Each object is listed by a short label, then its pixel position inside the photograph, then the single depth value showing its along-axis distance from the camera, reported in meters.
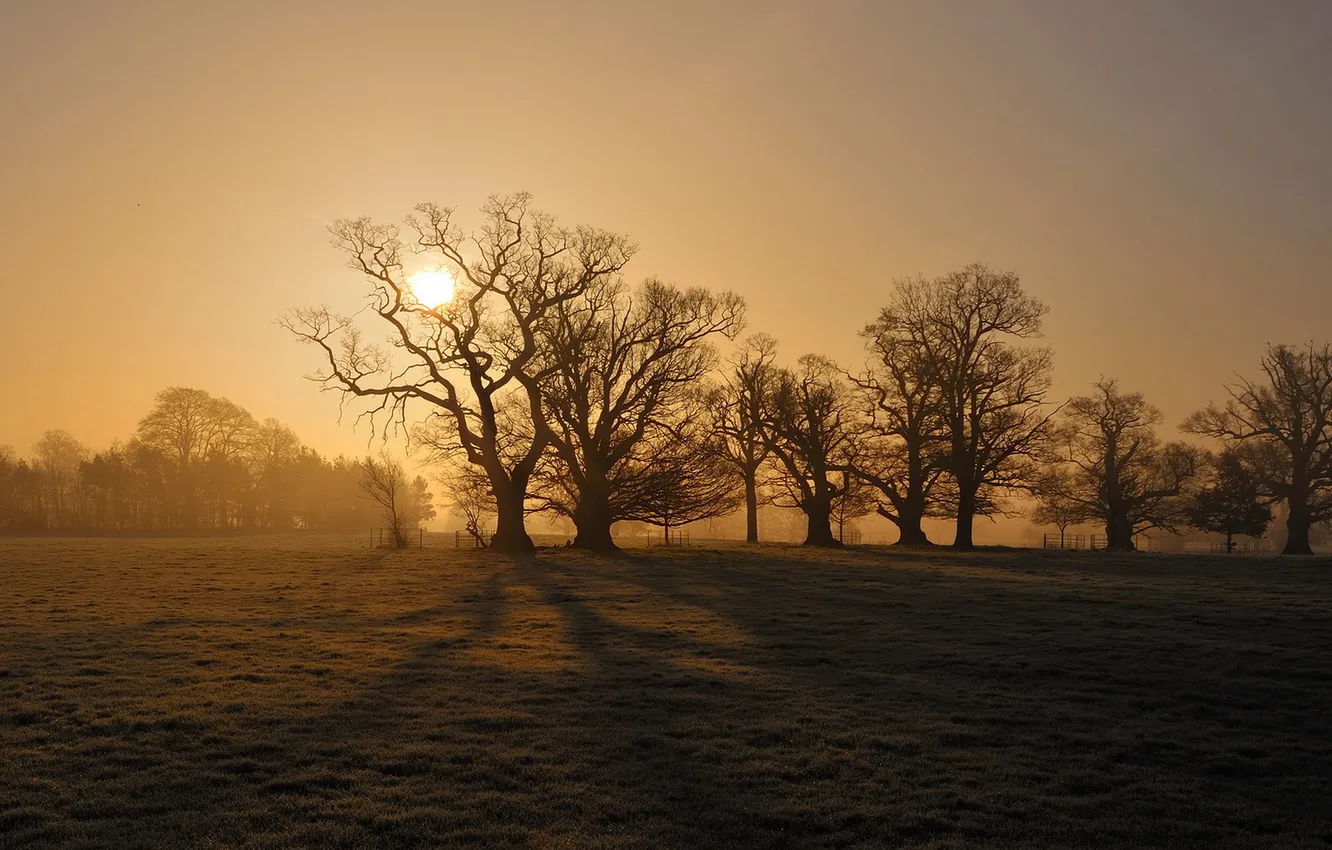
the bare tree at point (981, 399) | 53.69
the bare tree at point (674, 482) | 48.84
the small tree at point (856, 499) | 57.95
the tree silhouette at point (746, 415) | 56.81
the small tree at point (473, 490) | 49.65
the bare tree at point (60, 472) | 101.38
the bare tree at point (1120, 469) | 64.69
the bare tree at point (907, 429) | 55.03
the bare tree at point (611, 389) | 47.50
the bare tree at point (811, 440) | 54.88
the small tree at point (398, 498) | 52.06
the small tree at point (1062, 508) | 67.14
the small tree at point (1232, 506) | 63.28
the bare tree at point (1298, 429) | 58.81
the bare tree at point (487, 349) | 45.62
